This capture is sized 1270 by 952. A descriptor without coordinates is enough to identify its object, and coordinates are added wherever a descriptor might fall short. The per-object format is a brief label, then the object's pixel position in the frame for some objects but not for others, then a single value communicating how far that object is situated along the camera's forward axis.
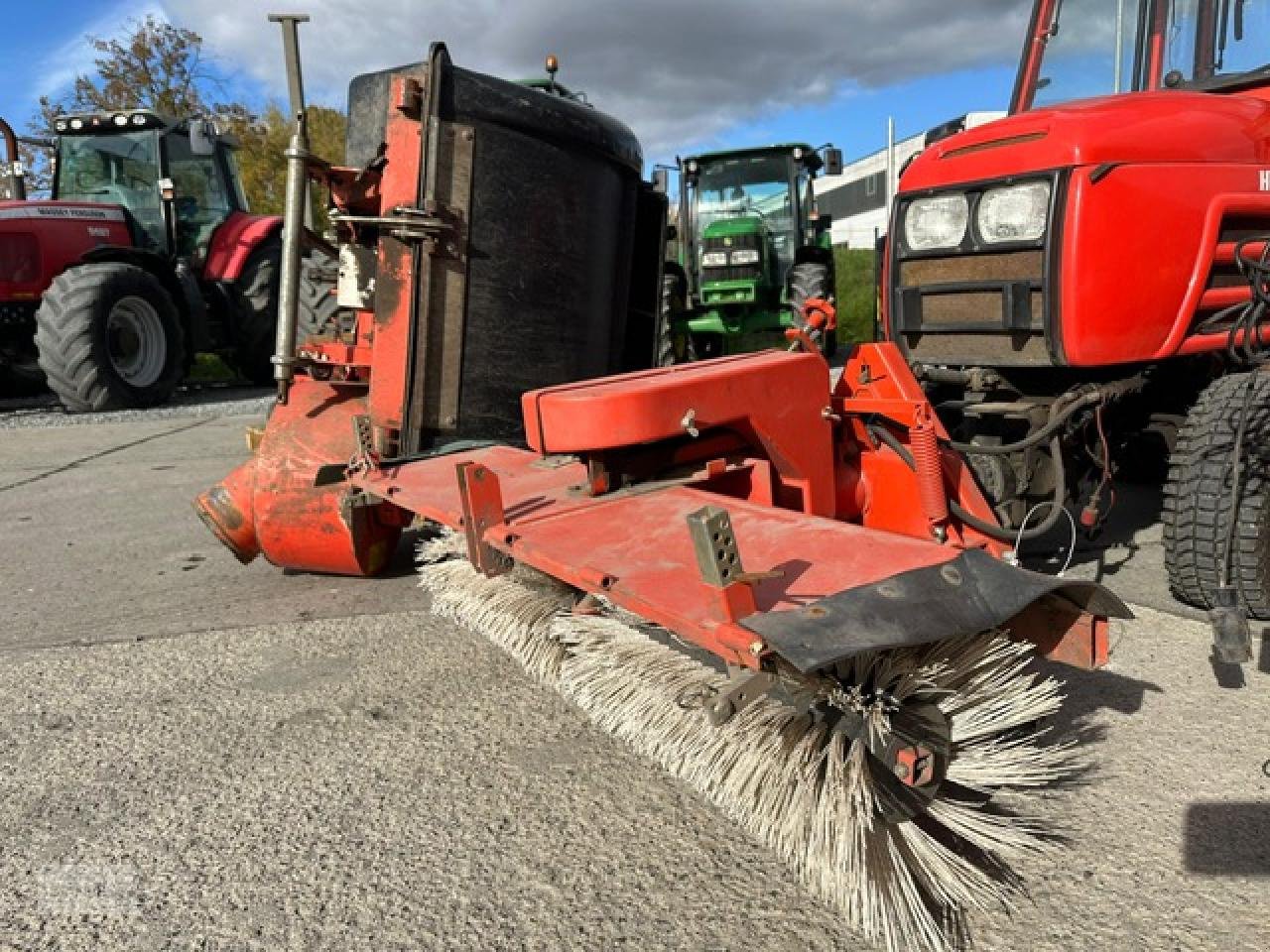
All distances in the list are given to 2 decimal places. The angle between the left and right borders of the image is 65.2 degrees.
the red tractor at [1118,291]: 3.21
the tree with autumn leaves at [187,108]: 23.02
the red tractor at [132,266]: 9.83
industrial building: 39.66
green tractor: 11.85
